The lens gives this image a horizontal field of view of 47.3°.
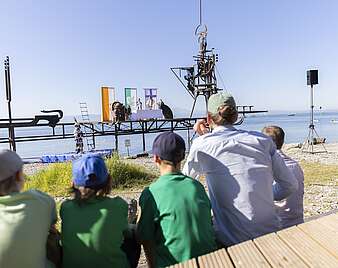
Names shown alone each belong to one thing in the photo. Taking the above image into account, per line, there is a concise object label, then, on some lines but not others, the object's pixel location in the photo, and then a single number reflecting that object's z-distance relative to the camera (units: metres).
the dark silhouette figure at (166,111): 25.75
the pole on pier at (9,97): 9.20
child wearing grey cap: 1.84
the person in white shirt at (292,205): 2.96
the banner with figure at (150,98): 25.31
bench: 1.61
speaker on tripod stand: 15.05
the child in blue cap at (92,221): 2.04
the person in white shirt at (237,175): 2.30
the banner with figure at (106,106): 24.19
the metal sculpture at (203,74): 22.36
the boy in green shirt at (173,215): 2.04
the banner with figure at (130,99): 25.16
